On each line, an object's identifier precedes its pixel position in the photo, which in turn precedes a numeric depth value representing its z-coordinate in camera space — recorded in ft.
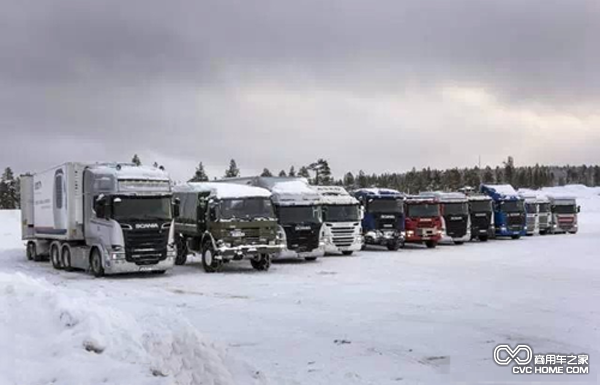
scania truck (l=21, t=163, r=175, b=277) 60.34
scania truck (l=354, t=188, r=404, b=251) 95.71
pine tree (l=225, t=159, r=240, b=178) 301.22
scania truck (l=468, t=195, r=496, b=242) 115.03
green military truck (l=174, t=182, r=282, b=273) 65.16
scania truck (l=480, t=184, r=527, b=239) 122.21
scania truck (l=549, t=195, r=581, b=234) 142.31
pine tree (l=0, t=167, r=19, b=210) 264.31
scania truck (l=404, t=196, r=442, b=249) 101.35
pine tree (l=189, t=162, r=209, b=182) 265.99
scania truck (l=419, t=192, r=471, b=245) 107.65
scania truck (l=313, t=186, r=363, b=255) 85.81
